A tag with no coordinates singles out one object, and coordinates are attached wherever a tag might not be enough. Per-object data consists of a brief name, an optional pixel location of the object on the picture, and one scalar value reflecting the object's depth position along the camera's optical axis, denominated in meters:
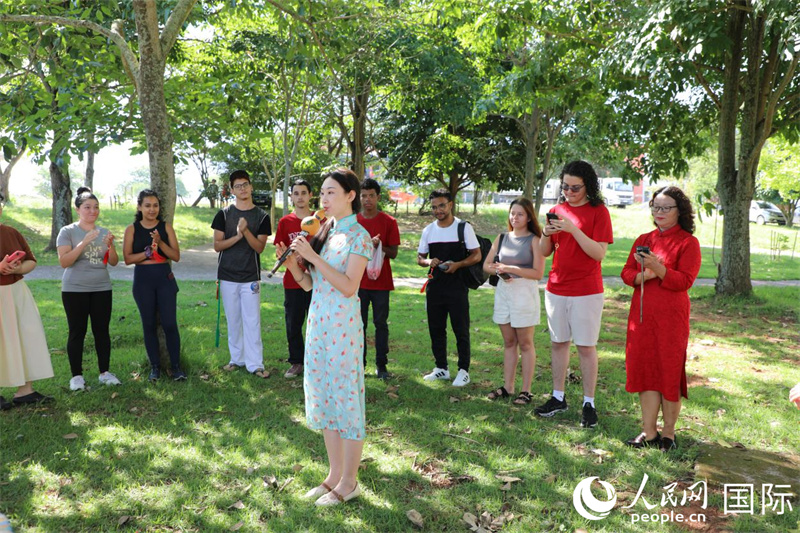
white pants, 6.50
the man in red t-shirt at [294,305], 6.34
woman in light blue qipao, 3.63
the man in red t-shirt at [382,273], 6.21
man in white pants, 6.41
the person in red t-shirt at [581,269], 4.85
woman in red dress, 4.31
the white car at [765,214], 37.78
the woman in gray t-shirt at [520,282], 5.50
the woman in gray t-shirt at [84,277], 5.83
